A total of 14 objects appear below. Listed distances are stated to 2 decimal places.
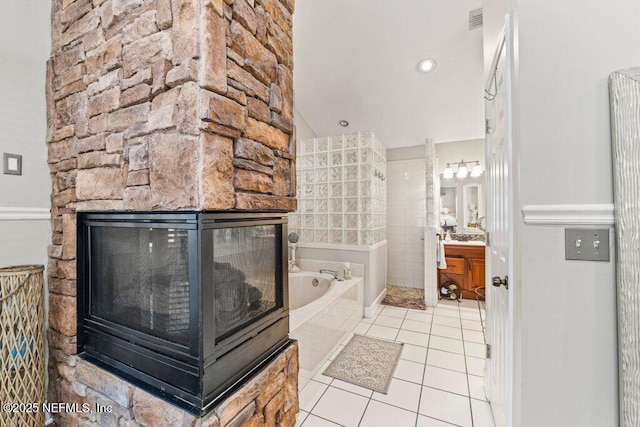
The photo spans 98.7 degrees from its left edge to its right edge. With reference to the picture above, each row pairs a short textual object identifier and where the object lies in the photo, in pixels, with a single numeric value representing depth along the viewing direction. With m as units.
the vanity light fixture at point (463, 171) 4.16
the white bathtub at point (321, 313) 2.08
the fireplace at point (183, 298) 0.98
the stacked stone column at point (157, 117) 0.95
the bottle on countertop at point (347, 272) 3.14
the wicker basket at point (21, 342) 1.20
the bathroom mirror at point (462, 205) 4.27
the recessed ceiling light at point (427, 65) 2.80
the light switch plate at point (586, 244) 0.96
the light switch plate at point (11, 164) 1.33
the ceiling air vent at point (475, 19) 2.22
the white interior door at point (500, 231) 1.23
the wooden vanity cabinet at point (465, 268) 3.76
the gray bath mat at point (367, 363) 2.09
